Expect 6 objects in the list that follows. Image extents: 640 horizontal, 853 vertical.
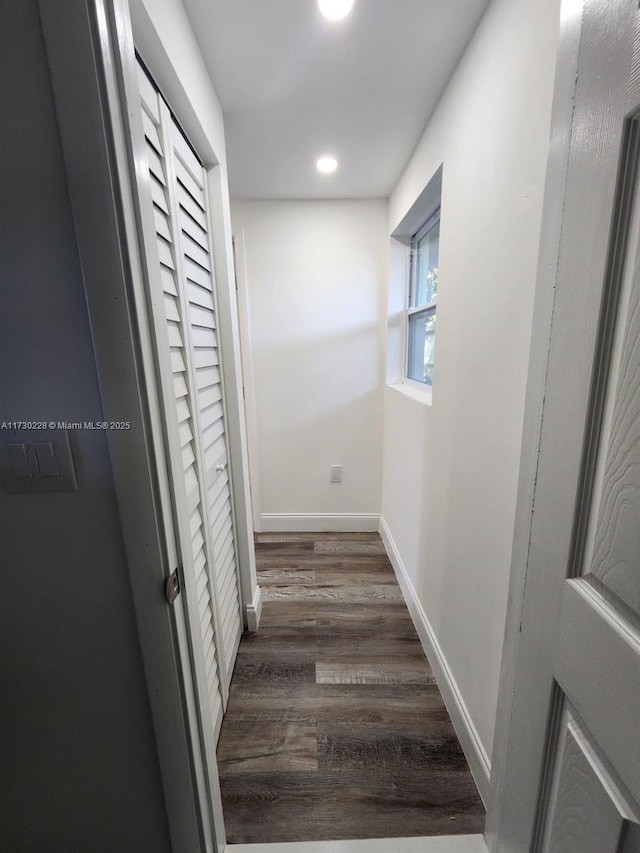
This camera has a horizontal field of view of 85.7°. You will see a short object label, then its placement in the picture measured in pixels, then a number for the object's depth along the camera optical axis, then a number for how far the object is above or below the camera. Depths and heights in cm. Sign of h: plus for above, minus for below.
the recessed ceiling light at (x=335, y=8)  94 +94
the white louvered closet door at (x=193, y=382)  72 -7
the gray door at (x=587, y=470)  44 -18
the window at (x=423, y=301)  193 +32
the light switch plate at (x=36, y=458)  61 -17
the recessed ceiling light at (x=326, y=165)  176 +98
